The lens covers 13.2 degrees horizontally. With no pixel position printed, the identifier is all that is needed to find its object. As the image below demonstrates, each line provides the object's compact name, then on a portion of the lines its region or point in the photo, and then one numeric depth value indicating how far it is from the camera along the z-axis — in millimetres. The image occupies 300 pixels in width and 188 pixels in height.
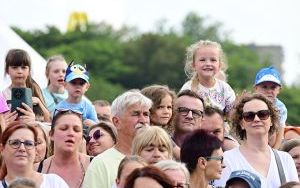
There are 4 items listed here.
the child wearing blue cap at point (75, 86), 14664
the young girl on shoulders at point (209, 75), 14484
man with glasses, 13148
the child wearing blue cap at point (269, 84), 14555
